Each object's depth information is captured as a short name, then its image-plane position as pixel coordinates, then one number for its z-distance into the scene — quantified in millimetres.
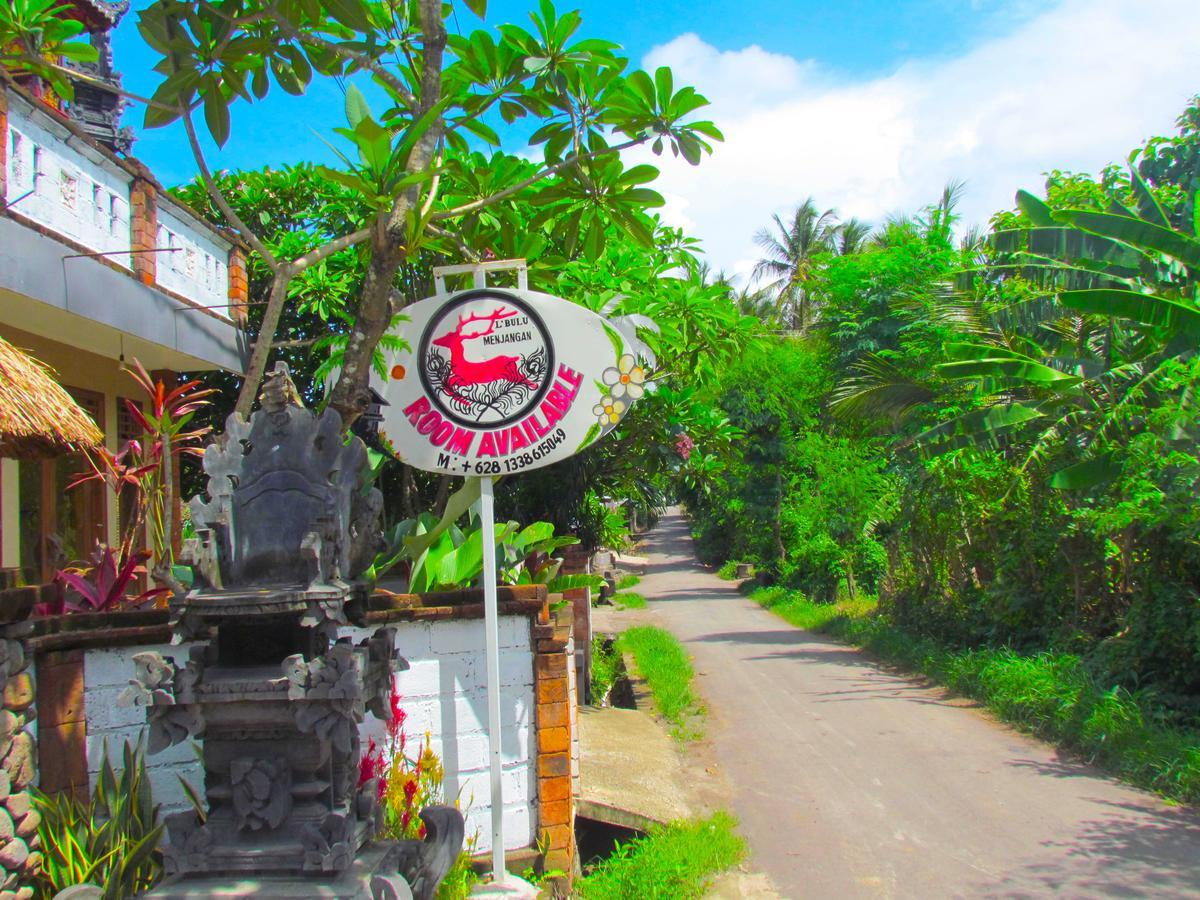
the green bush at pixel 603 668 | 11766
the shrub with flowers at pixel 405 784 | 4367
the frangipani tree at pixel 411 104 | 4016
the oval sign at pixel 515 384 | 4766
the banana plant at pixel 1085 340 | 8680
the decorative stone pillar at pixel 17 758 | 3633
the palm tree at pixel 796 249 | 40938
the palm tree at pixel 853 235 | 38469
